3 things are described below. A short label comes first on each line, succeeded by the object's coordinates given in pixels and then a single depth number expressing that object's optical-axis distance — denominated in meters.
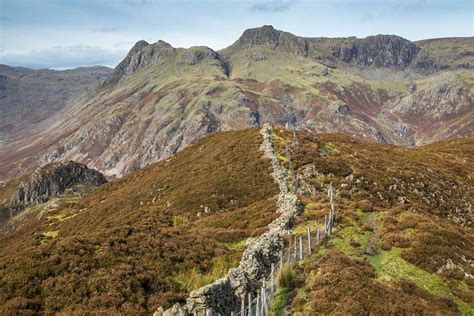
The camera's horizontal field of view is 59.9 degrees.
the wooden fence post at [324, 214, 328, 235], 31.23
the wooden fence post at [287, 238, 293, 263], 26.47
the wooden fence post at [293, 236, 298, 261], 26.95
